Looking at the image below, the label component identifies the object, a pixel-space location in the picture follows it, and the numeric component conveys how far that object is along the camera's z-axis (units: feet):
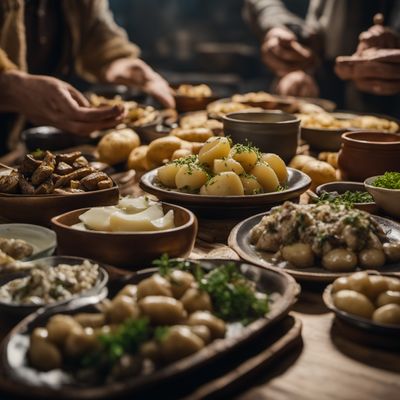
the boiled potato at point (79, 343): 3.65
